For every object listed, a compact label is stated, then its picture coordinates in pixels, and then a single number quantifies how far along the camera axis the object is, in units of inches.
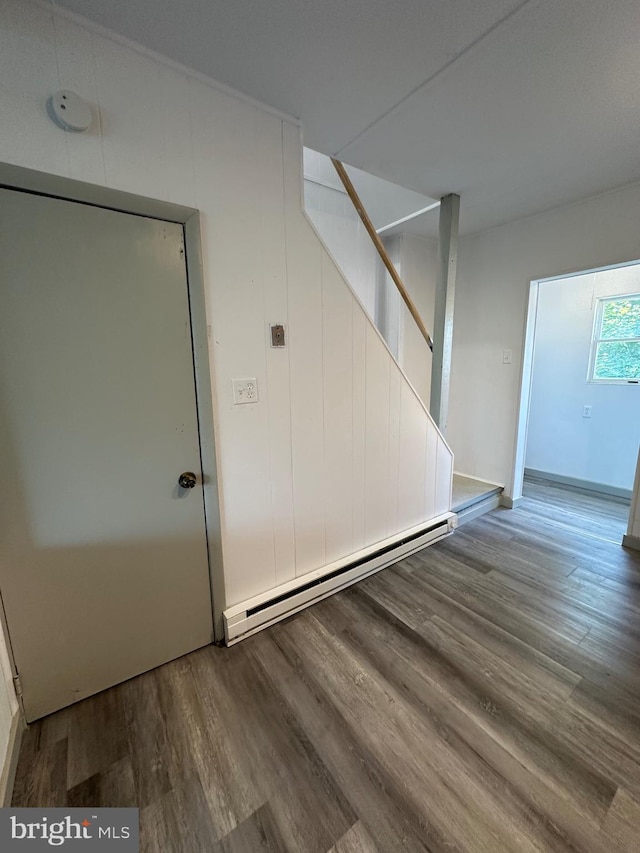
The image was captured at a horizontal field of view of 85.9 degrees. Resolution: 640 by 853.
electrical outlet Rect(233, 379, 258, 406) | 63.3
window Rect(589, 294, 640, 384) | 136.1
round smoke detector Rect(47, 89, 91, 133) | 43.5
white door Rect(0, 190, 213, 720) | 47.0
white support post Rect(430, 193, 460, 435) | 98.7
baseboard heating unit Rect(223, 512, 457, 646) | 68.6
